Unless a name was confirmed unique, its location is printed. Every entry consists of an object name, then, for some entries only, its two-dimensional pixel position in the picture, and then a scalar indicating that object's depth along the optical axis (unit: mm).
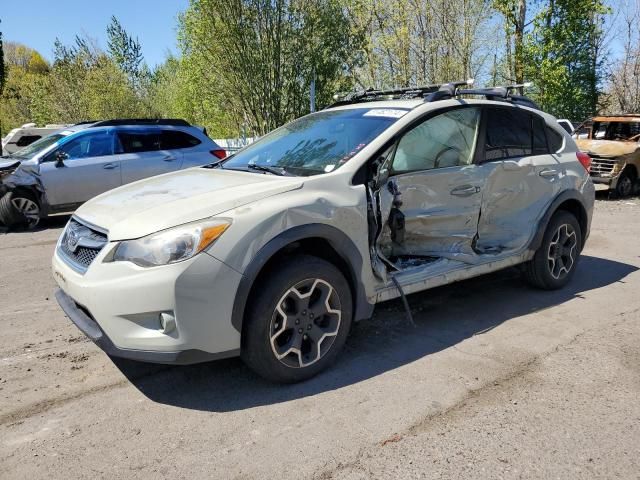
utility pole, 12911
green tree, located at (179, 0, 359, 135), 18734
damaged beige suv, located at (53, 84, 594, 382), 2936
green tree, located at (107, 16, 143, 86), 39625
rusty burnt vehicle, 12617
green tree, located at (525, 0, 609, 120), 17125
